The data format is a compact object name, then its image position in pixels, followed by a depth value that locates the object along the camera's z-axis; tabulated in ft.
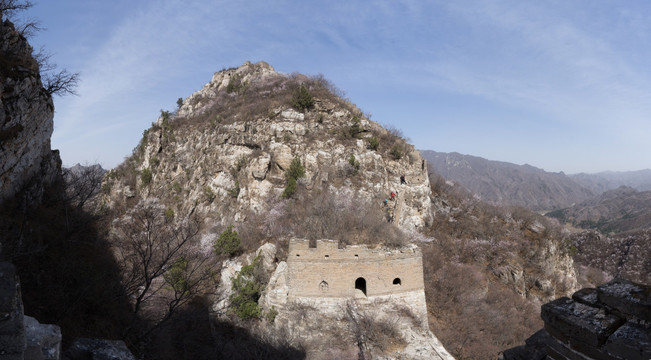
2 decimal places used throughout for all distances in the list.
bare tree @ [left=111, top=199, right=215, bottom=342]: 35.22
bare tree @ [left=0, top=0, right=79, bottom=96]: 35.22
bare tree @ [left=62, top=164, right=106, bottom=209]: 41.86
